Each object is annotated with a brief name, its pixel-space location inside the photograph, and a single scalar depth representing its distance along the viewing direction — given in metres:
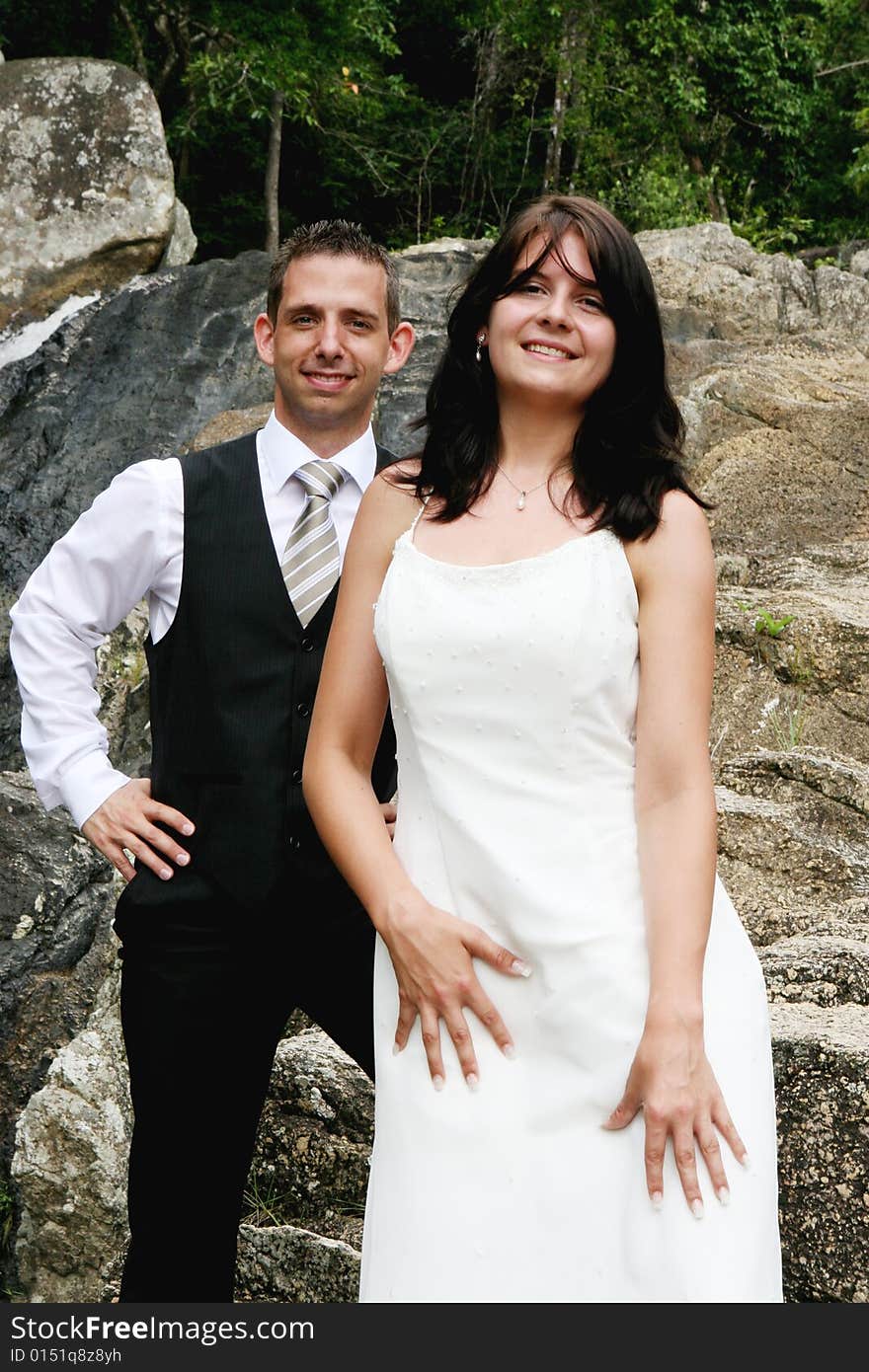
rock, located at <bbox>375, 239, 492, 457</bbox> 8.23
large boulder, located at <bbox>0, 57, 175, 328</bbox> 9.99
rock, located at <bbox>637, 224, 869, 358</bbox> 10.88
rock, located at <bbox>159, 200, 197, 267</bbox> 10.66
